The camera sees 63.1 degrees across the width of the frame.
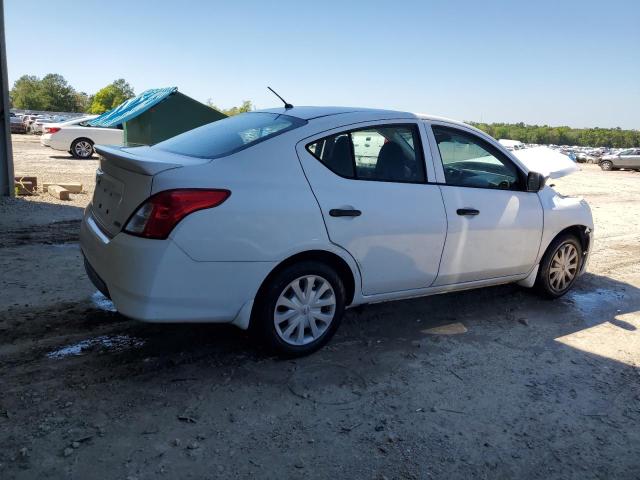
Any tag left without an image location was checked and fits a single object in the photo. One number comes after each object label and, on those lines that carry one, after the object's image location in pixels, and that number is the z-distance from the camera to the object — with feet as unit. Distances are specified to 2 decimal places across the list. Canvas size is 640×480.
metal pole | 27.81
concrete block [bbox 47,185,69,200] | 30.50
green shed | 30.12
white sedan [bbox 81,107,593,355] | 10.00
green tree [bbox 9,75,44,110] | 356.18
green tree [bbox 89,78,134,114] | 347.52
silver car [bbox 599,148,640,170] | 103.30
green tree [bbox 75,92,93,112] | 370.94
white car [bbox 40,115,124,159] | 55.42
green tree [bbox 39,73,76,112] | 355.15
